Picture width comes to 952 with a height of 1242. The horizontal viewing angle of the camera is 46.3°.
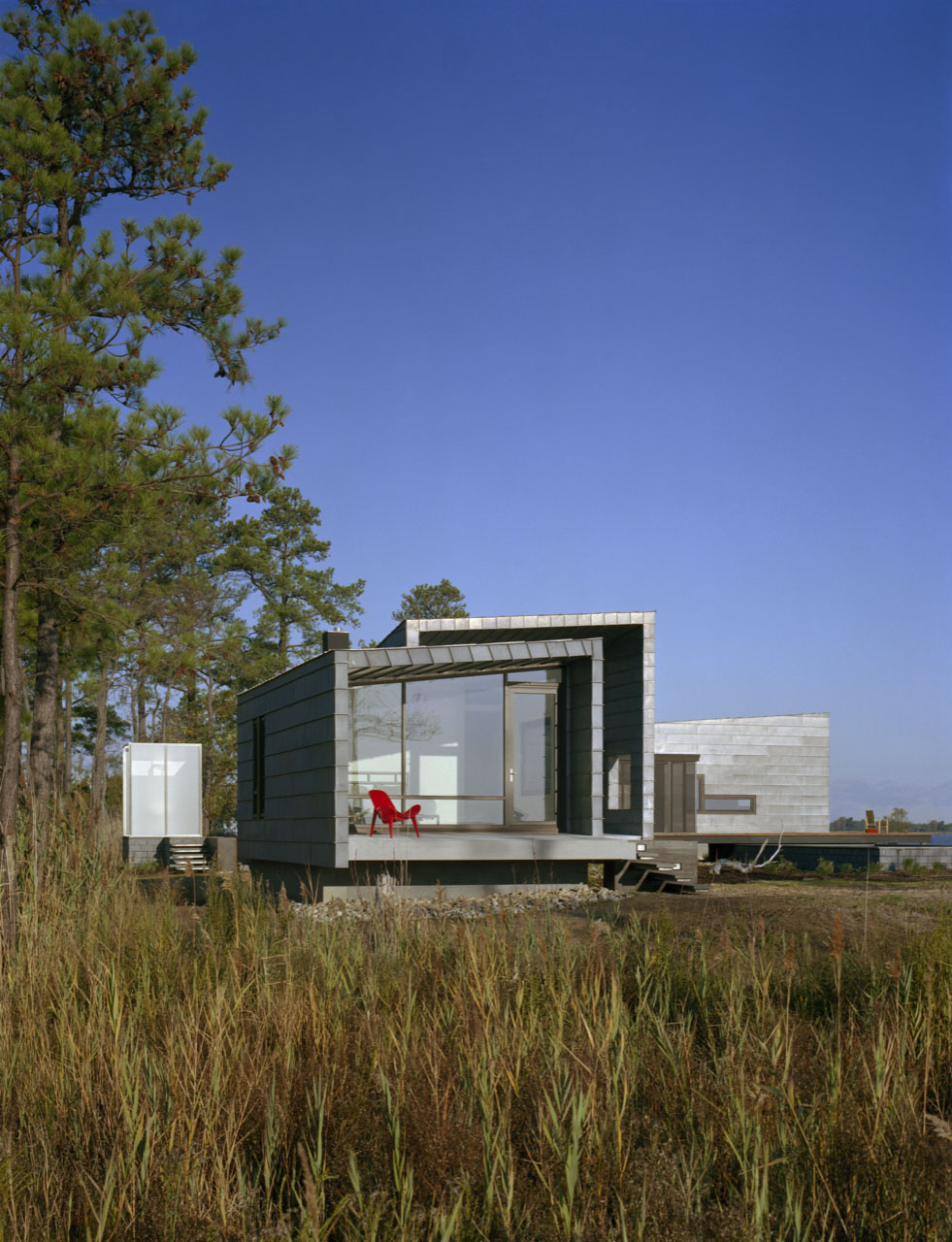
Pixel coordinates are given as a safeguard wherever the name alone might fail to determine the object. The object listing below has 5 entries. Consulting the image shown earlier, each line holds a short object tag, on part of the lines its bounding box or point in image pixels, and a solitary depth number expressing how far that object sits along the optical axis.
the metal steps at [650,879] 11.92
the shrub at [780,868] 17.31
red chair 11.01
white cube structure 20.30
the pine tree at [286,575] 30.38
